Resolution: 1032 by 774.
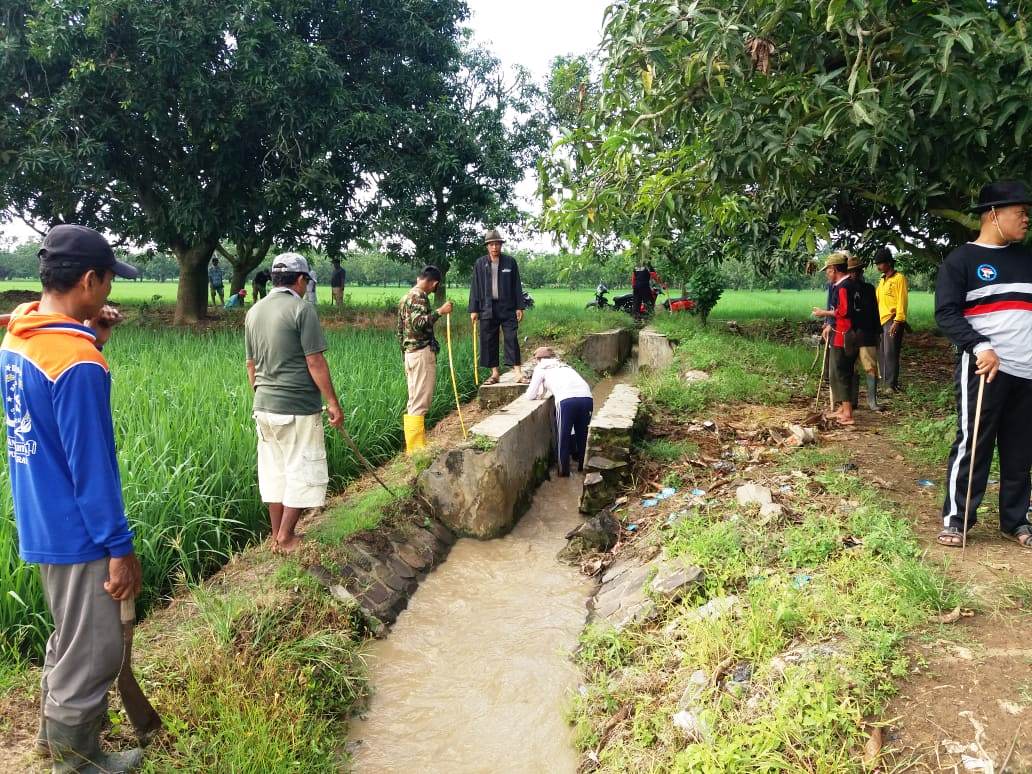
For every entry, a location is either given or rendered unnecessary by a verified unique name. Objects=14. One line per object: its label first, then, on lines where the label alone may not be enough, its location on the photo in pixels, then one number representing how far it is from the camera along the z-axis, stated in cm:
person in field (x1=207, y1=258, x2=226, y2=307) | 2141
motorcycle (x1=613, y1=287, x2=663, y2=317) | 1729
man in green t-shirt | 400
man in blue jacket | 208
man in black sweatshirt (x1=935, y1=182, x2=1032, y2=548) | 342
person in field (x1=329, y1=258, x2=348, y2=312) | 1781
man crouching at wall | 616
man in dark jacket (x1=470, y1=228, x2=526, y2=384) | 768
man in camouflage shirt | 618
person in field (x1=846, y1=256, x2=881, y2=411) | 627
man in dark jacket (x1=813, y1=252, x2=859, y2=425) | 629
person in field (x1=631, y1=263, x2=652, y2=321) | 1689
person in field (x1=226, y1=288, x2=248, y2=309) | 1681
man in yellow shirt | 721
